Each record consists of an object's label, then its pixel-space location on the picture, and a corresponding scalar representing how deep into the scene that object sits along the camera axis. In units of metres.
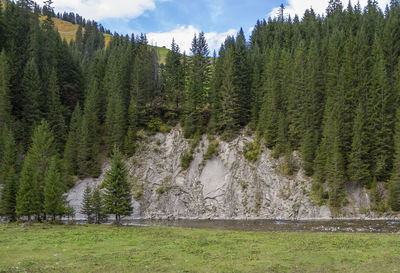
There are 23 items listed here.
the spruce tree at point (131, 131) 71.12
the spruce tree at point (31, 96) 72.00
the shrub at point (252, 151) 64.94
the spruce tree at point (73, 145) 66.75
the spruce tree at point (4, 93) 67.19
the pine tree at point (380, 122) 54.20
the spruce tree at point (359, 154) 53.59
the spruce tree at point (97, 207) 40.72
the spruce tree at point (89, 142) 67.31
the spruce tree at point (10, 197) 40.25
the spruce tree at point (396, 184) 48.66
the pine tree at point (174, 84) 83.25
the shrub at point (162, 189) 62.41
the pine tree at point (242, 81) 75.00
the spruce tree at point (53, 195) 38.50
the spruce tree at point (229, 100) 71.44
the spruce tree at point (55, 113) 73.25
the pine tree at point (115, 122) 72.00
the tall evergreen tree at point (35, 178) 37.88
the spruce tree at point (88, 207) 40.93
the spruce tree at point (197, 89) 73.75
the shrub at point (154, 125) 75.88
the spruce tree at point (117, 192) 39.34
